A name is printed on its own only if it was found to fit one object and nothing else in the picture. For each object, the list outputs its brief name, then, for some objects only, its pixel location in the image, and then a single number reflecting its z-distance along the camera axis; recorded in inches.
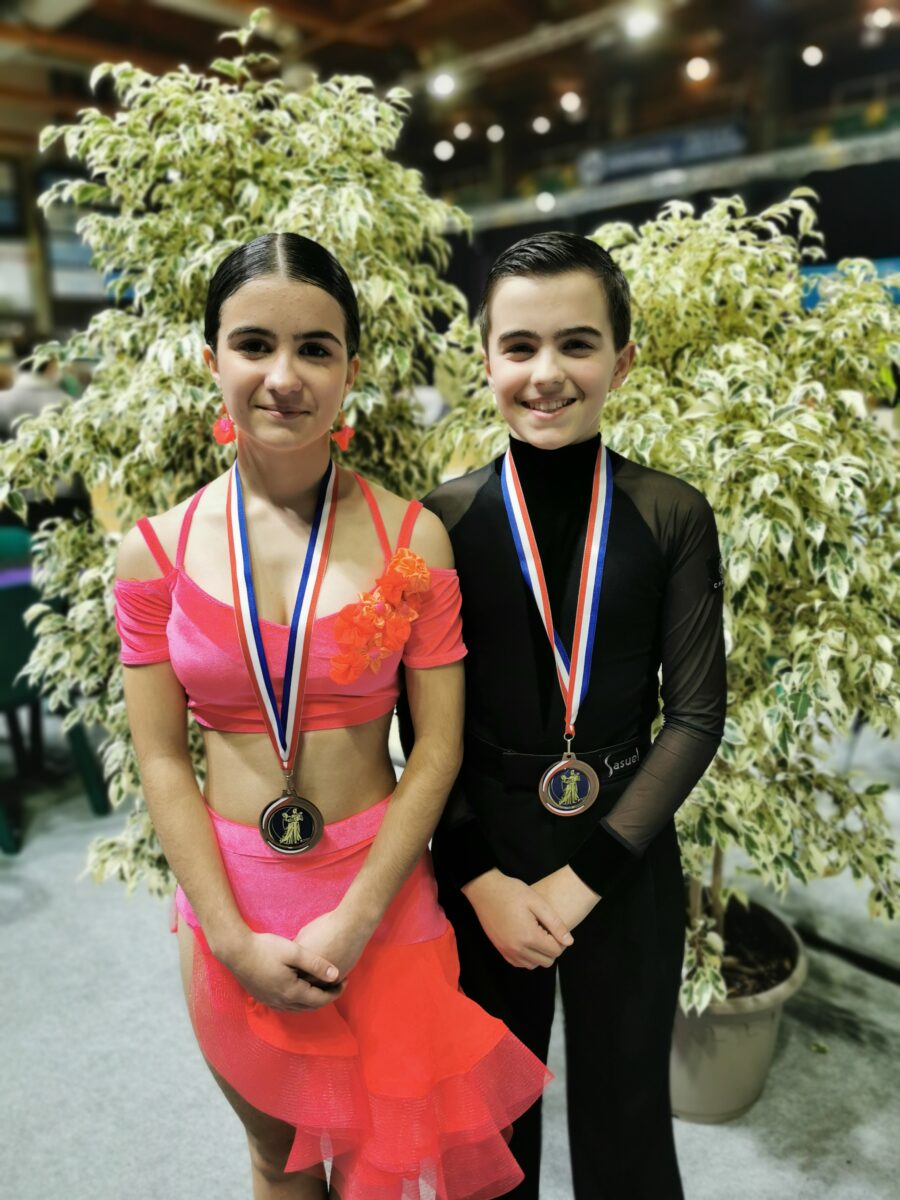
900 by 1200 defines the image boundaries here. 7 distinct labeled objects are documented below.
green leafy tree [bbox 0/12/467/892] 76.0
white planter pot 79.9
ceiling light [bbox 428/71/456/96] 322.3
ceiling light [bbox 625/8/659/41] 281.3
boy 47.1
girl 44.8
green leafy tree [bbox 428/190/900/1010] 66.7
